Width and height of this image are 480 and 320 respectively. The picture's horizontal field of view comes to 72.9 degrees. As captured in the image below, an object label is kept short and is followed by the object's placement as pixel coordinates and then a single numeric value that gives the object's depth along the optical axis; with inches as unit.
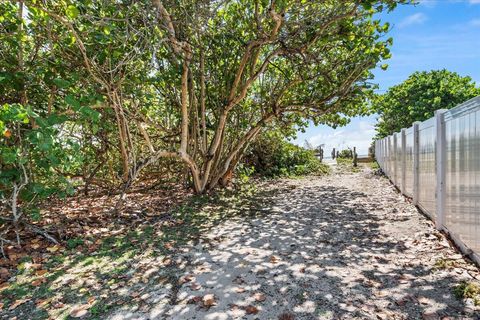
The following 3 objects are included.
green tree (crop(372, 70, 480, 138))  903.1
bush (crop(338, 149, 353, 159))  1103.8
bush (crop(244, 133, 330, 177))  555.2
